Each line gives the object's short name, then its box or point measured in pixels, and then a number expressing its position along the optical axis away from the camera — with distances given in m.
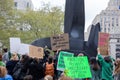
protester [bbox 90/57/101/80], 5.90
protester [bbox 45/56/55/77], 6.13
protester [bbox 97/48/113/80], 6.20
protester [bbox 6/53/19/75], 6.07
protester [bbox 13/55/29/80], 5.83
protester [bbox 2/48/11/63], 7.59
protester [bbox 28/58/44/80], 5.87
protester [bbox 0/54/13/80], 4.34
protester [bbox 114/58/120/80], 5.86
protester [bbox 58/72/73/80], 3.65
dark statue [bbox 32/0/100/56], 7.71
